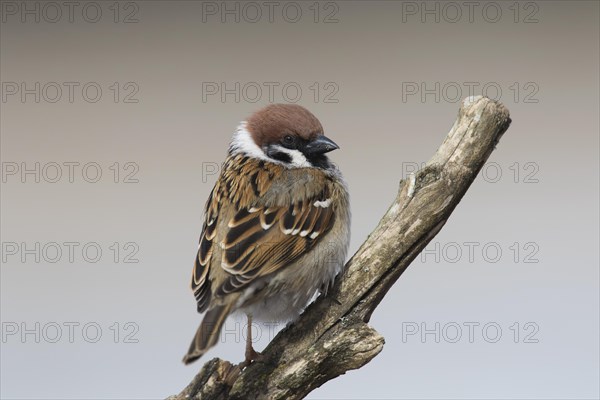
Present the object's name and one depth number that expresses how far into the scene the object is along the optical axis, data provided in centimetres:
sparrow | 530
